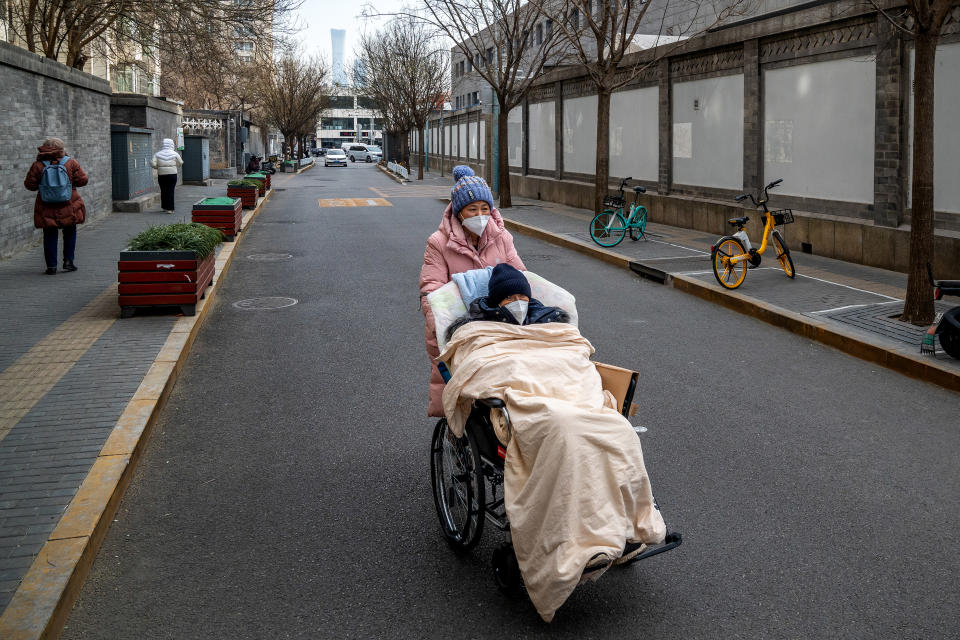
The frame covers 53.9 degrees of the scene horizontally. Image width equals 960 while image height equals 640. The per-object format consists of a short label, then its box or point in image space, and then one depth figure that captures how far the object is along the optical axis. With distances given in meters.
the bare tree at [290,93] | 70.75
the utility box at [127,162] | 23.72
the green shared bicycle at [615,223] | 17.14
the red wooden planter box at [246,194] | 24.09
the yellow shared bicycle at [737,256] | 12.25
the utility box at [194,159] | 35.81
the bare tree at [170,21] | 21.20
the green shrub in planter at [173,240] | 9.86
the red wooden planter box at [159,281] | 9.63
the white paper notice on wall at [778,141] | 16.81
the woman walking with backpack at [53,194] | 12.09
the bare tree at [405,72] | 55.50
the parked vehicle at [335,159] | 74.69
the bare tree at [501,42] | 26.72
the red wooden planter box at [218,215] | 17.23
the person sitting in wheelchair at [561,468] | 3.52
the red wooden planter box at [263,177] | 30.69
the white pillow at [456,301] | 4.59
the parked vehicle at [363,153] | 99.50
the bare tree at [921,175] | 9.32
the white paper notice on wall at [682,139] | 20.48
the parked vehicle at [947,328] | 7.94
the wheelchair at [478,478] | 4.02
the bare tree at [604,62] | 18.72
